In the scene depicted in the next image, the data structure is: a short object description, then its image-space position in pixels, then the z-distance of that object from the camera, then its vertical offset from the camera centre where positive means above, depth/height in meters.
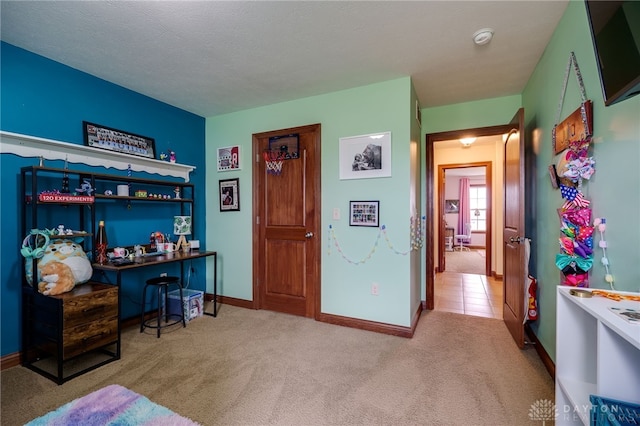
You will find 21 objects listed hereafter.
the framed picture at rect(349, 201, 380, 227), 2.82 -0.02
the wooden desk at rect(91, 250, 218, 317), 2.34 -0.46
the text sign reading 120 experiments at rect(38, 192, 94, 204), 2.06 +0.12
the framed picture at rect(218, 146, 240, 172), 3.59 +0.70
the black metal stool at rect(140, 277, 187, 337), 2.74 -1.01
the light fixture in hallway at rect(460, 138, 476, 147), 4.39 +1.11
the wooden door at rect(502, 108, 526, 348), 2.42 -0.20
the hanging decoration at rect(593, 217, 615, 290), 1.38 -0.18
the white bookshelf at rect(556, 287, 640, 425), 0.98 -0.59
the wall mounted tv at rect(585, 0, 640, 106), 1.00 +0.65
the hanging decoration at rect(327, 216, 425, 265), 2.77 -0.33
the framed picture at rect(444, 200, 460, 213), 9.41 +0.16
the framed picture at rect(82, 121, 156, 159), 2.62 +0.73
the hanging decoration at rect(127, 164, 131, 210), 2.83 +0.30
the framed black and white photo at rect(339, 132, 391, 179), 2.77 +0.57
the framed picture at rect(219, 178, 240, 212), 3.59 +0.22
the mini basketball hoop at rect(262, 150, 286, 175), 3.32 +0.62
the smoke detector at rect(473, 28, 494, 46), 1.98 +1.27
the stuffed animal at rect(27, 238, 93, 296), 2.01 -0.41
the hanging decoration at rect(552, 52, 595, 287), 1.54 +0.04
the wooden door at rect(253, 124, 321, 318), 3.14 -0.20
